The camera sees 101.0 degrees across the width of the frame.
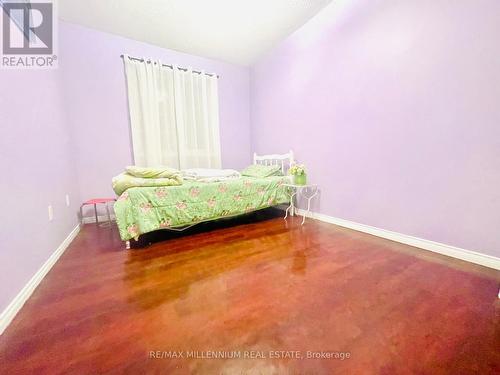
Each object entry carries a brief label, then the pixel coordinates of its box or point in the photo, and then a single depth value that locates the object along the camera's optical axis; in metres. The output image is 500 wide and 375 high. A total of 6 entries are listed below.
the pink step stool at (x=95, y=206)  2.31
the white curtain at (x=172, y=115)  2.75
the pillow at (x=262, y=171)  2.82
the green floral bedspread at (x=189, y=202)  1.75
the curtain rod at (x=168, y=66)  2.69
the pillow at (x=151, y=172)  1.90
